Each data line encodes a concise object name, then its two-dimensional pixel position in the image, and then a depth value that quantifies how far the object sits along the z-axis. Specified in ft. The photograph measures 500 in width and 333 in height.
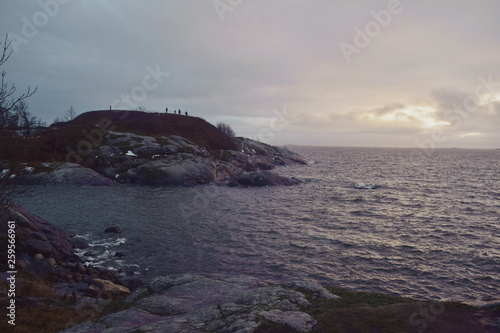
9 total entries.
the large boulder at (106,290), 46.83
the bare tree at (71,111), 531.25
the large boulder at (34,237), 59.54
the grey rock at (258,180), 193.67
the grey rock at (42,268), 51.71
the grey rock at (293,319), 27.23
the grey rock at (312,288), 37.63
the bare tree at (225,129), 644.81
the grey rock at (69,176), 164.55
